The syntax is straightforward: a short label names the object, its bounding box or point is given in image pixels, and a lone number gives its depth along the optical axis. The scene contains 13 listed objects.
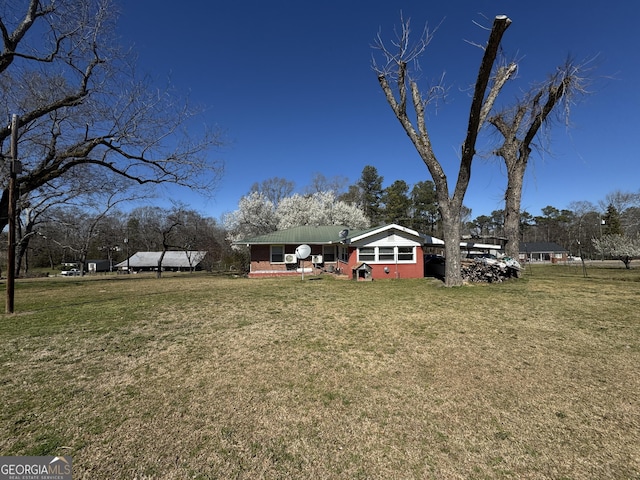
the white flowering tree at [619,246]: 24.47
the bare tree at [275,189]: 37.34
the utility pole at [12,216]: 6.69
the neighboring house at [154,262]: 44.28
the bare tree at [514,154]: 13.38
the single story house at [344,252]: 14.92
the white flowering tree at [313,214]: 30.74
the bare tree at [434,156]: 10.95
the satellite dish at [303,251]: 16.42
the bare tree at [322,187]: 39.47
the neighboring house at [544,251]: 51.38
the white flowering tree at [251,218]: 31.00
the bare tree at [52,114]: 10.10
